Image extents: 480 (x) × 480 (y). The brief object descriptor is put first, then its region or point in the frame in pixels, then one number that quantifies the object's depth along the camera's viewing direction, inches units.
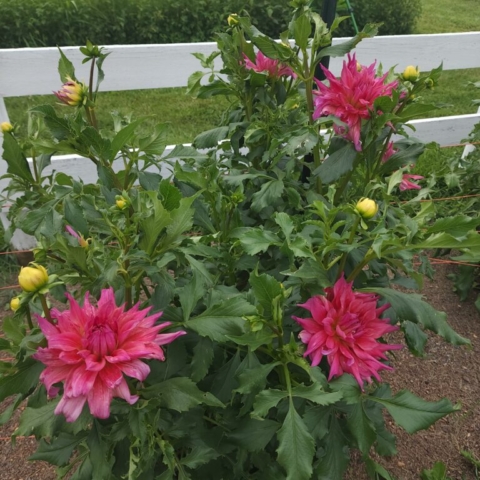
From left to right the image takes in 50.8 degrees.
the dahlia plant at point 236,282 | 32.8
